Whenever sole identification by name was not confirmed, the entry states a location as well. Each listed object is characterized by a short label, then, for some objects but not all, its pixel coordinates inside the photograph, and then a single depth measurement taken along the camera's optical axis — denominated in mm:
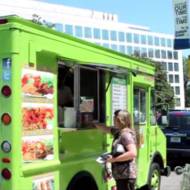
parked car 17062
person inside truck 6668
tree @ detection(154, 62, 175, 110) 74612
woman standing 7035
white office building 96500
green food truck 5754
